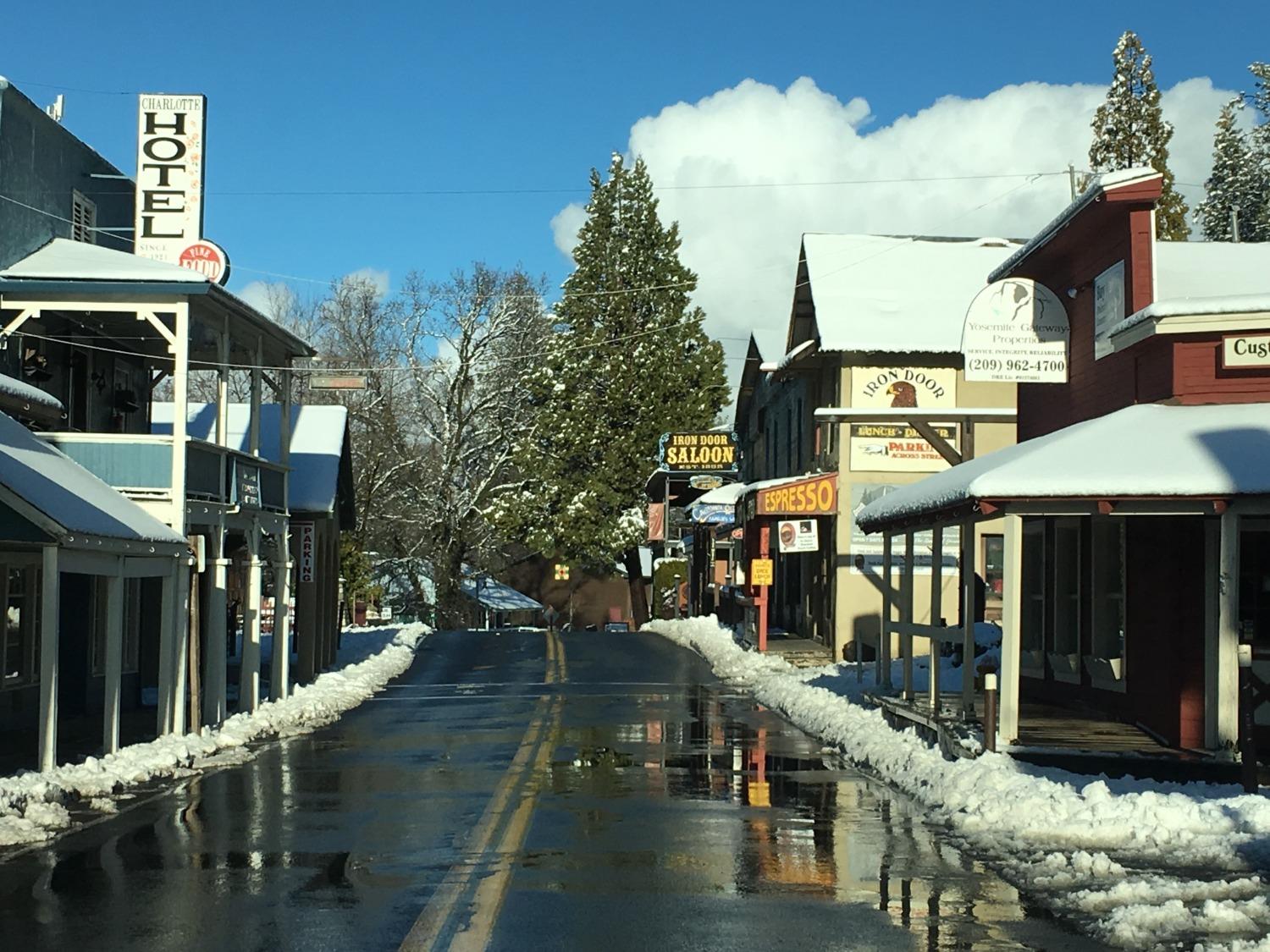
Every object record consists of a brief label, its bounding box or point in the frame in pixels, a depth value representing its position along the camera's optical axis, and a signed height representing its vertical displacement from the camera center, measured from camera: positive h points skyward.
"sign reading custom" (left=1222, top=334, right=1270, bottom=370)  16.11 +2.33
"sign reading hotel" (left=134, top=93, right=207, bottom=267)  24.14 +6.03
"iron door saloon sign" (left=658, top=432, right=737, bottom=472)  54.88 +4.08
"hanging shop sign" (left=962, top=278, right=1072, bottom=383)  20.03 +3.10
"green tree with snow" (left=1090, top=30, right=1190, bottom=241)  53.00 +15.52
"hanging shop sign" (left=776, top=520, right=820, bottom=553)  34.47 +0.72
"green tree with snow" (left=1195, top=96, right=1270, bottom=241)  59.28 +15.29
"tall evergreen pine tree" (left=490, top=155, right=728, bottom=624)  61.06 +7.11
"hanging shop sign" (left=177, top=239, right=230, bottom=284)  23.77 +4.65
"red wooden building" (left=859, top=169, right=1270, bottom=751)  14.76 +0.86
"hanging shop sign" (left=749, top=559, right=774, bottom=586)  36.50 -0.13
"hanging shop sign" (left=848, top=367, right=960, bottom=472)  35.81 +3.92
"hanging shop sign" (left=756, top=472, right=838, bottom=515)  35.00 +1.59
